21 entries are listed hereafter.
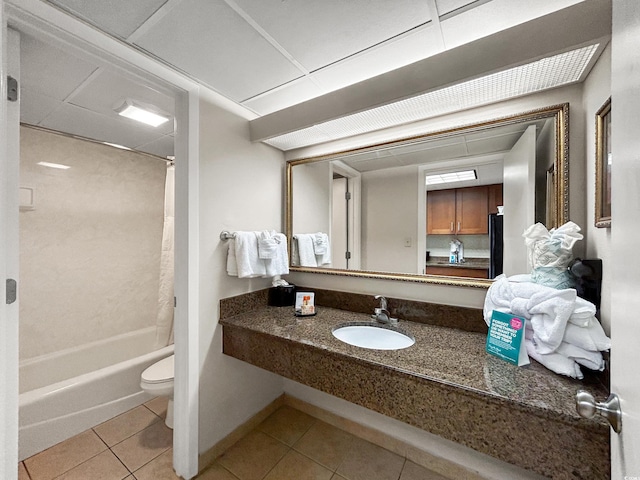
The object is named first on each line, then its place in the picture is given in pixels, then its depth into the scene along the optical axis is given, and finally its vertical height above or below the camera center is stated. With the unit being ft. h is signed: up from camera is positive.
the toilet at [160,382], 5.40 -3.07
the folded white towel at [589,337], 2.63 -1.01
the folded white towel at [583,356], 2.67 -1.23
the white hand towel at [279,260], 5.43 -0.46
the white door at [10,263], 2.93 -0.31
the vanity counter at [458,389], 2.37 -1.73
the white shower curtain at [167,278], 7.45 -1.16
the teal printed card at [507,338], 3.09 -1.24
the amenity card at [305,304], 5.23 -1.34
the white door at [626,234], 1.39 +0.05
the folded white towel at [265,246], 5.30 -0.14
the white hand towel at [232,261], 5.08 -0.44
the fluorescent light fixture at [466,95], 3.23 +2.26
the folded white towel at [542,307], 2.74 -0.76
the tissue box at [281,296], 5.82 -1.30
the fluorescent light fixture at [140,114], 5.10 +2.66
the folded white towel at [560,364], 2.75 -1.37
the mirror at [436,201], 3.93 +0.74
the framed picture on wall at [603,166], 2.73 +0.84
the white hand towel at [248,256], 4.99 -0.35
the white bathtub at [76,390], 4.94 -3.51
